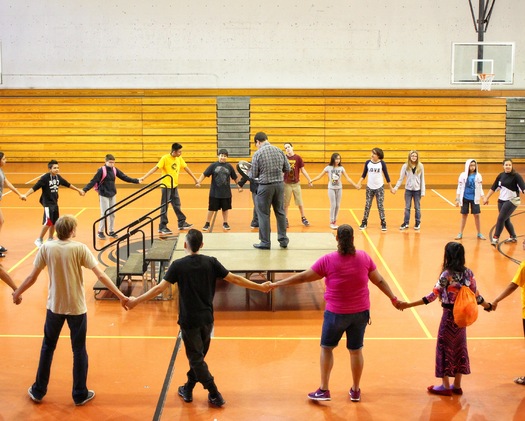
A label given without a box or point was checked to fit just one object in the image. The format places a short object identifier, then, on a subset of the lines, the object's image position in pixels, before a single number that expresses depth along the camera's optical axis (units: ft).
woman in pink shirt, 23.90
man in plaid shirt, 35.88
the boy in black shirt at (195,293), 23.66
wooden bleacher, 90.63
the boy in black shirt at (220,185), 51.49
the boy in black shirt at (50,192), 46.26
